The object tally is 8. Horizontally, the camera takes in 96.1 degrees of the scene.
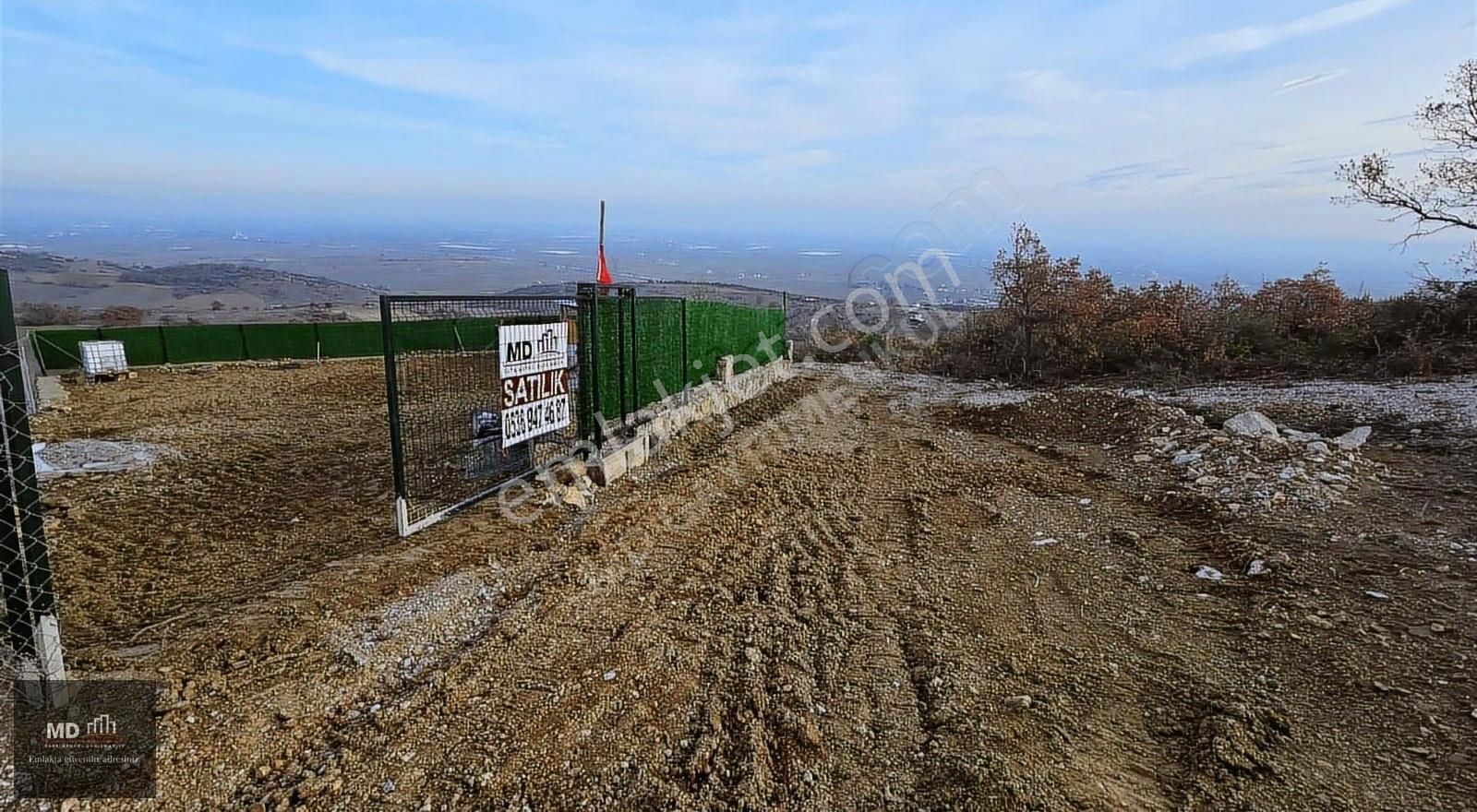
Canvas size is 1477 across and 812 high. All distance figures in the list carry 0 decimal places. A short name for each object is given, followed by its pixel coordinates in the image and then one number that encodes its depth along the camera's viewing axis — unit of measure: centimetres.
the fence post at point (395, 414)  470
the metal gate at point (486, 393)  536
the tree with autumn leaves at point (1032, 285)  1647
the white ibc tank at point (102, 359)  1493
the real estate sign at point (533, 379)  597
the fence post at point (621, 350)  774
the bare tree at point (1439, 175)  1076
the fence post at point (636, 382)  815
